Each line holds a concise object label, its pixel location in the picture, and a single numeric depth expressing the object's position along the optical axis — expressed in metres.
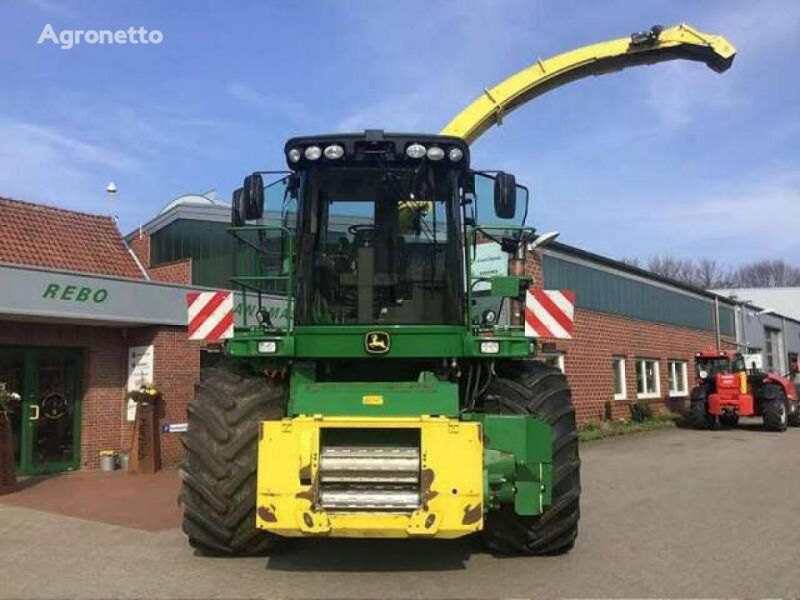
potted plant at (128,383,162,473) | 13.70
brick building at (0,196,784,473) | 13.39
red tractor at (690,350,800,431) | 23.94
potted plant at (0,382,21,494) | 11.48
